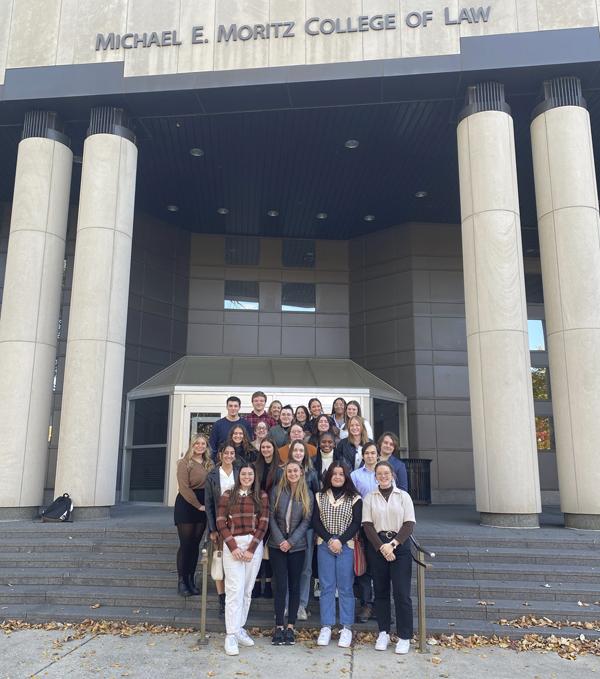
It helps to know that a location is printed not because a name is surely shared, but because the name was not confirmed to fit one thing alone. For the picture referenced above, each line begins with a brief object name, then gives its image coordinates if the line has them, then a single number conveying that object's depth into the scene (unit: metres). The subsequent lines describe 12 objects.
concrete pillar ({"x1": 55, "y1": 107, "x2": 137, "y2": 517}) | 10.86
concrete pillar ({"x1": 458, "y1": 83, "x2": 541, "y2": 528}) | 10.05
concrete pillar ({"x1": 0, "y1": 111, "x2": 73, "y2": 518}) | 11.02
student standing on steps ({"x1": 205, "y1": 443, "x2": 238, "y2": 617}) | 6.22
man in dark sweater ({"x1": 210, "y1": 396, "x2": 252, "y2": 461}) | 7.88
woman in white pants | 5.77
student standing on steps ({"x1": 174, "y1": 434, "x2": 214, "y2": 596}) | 6.89
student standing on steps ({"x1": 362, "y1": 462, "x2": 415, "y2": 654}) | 5.70
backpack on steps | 9.95
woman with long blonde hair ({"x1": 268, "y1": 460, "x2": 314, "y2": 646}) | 5.88
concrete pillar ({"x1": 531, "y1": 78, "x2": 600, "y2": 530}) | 10.03
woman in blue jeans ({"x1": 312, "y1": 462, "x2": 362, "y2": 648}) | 5.86
